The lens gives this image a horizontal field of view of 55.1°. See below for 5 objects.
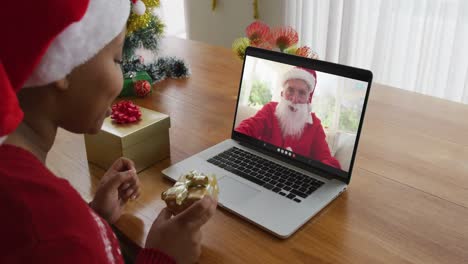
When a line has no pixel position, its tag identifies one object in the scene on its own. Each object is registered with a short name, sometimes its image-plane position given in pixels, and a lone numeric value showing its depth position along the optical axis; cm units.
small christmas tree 132
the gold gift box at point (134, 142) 97
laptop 86
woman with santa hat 50
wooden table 75
